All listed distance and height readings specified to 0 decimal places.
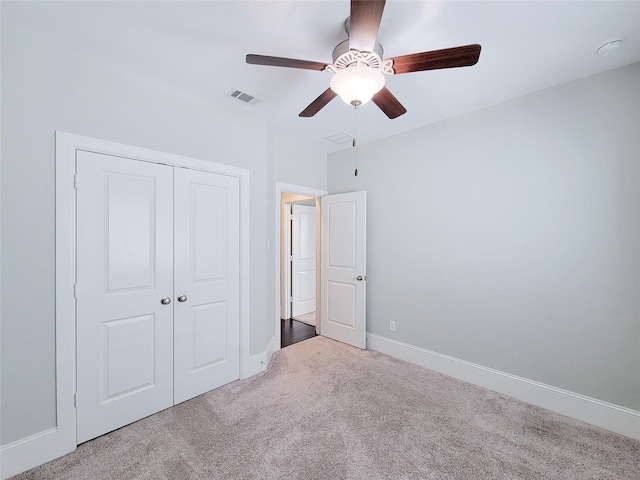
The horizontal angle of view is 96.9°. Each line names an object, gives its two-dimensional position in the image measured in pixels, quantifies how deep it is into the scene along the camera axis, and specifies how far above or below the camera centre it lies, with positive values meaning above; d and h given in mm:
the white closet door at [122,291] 1976 -360
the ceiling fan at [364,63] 1385 +975
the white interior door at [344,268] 3648 -350
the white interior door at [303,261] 5129 -345
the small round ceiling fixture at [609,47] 1803 +1258
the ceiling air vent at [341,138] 3402 +1297
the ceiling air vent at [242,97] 2426 +1288
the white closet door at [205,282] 2432 -356
